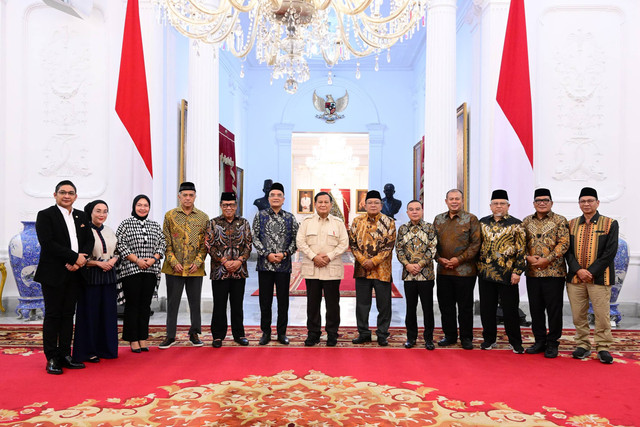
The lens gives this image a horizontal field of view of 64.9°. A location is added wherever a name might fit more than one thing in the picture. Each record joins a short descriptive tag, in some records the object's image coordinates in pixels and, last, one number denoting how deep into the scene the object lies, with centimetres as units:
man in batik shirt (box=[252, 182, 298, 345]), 450
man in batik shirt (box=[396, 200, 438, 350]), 445
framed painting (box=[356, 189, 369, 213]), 1628
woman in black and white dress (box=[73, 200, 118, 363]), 387
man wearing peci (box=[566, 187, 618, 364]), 406
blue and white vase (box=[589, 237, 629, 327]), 543
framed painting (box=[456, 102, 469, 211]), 687
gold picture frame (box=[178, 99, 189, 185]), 654
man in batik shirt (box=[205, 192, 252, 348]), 445
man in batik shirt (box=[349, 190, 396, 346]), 455
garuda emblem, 1277
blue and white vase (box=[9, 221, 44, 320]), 545
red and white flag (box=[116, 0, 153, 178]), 521
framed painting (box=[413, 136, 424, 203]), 1074
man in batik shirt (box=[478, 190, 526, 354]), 431
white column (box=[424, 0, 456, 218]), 581
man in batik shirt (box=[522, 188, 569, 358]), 422
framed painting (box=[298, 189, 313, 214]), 1652
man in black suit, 360
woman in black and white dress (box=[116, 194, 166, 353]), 418
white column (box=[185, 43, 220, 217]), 582
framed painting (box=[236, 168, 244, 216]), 1169
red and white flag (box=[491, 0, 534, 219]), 518
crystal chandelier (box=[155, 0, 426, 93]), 397
